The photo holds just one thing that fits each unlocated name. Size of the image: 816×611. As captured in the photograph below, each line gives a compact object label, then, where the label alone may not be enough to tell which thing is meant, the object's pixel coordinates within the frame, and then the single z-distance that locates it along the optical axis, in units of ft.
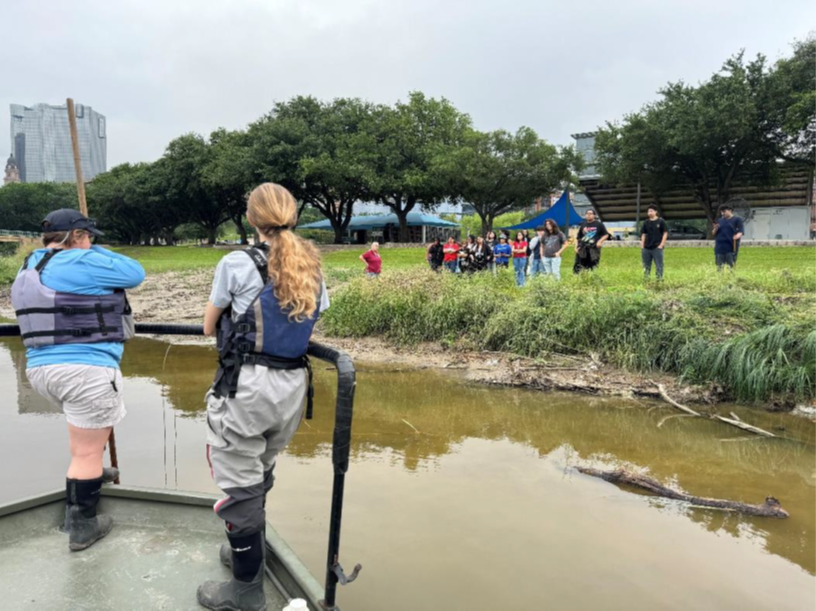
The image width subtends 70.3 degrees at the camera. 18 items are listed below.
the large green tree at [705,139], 86.43
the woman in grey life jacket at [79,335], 8.72
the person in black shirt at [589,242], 39.75
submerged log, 13.58
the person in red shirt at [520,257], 45.28
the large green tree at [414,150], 108.58
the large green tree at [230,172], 120.26
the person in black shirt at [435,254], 59.26
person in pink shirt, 45.70
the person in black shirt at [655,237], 38.18
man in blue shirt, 38.40
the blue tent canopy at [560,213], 61.93
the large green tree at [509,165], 105.40
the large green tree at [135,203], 158.74
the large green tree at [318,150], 109.19
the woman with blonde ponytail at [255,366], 7.18
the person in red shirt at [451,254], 60.80
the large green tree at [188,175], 143.84
